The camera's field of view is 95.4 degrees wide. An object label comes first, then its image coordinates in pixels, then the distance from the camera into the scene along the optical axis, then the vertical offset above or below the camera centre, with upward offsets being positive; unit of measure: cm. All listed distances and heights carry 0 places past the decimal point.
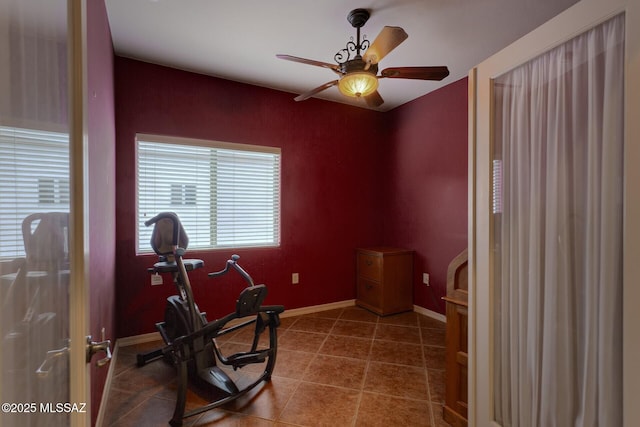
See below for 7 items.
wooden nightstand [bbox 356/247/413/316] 354 -85
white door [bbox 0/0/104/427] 48 -1
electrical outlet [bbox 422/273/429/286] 358 -82
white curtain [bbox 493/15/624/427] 93 -9
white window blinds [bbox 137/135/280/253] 285 +24
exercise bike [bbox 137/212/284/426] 184 -82
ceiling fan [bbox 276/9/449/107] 188 +97
